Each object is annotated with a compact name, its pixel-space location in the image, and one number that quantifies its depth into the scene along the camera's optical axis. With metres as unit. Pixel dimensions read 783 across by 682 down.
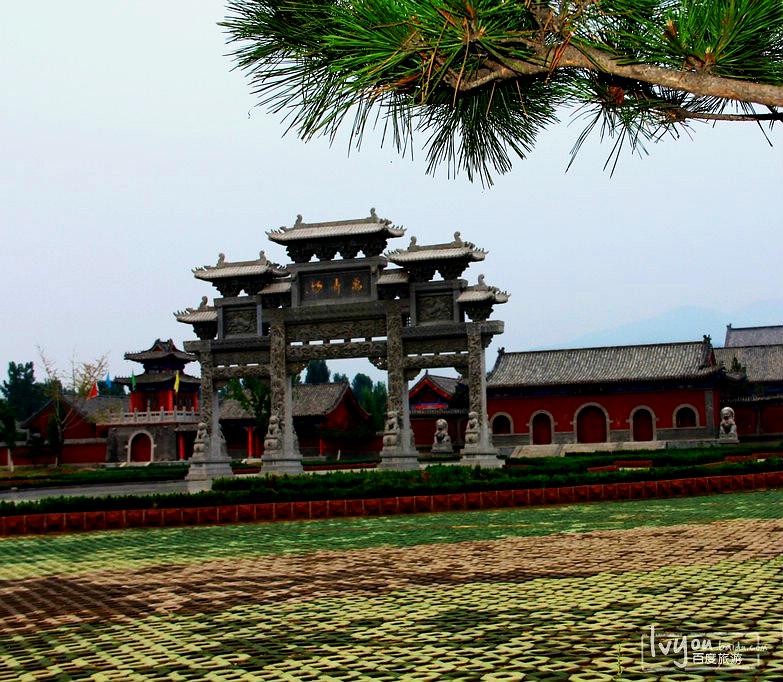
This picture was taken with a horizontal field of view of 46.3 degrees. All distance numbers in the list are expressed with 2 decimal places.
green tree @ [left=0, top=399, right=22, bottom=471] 42.69
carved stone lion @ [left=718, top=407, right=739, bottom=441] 34.94
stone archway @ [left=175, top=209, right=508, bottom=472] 26.11
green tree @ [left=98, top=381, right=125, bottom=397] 89.34
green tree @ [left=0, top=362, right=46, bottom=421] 65.69
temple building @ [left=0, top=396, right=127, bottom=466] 44.53
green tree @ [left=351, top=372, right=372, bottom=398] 88.07
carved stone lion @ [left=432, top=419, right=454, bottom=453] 39.41
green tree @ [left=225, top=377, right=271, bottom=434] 41.25
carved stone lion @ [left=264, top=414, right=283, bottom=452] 26.81
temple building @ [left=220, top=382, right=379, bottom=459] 42.78
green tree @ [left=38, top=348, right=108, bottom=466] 44.00
